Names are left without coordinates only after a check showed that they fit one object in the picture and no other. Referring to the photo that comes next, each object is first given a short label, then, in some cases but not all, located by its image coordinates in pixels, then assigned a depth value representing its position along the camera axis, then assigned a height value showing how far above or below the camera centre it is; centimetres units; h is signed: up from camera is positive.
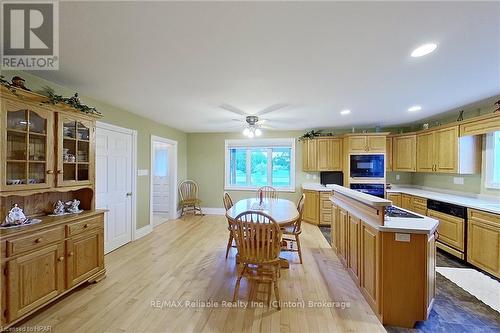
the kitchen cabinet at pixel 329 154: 536 +31
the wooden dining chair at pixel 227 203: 329 -63
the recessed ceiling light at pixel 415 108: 360 +100
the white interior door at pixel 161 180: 603 -40
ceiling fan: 354 +94
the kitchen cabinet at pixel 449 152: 361 +28
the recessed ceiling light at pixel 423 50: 178 +99
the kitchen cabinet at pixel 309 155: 550 +29
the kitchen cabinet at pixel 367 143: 491 +54
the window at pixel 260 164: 597 +6
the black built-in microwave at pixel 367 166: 488 +2
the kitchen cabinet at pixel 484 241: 268 -95
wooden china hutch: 188 -39
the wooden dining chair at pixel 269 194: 460 -62
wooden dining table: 269 -63
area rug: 233 -139
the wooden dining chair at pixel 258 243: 224 -80
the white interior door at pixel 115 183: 342 -30
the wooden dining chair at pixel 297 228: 314 -93
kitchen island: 193 -89
